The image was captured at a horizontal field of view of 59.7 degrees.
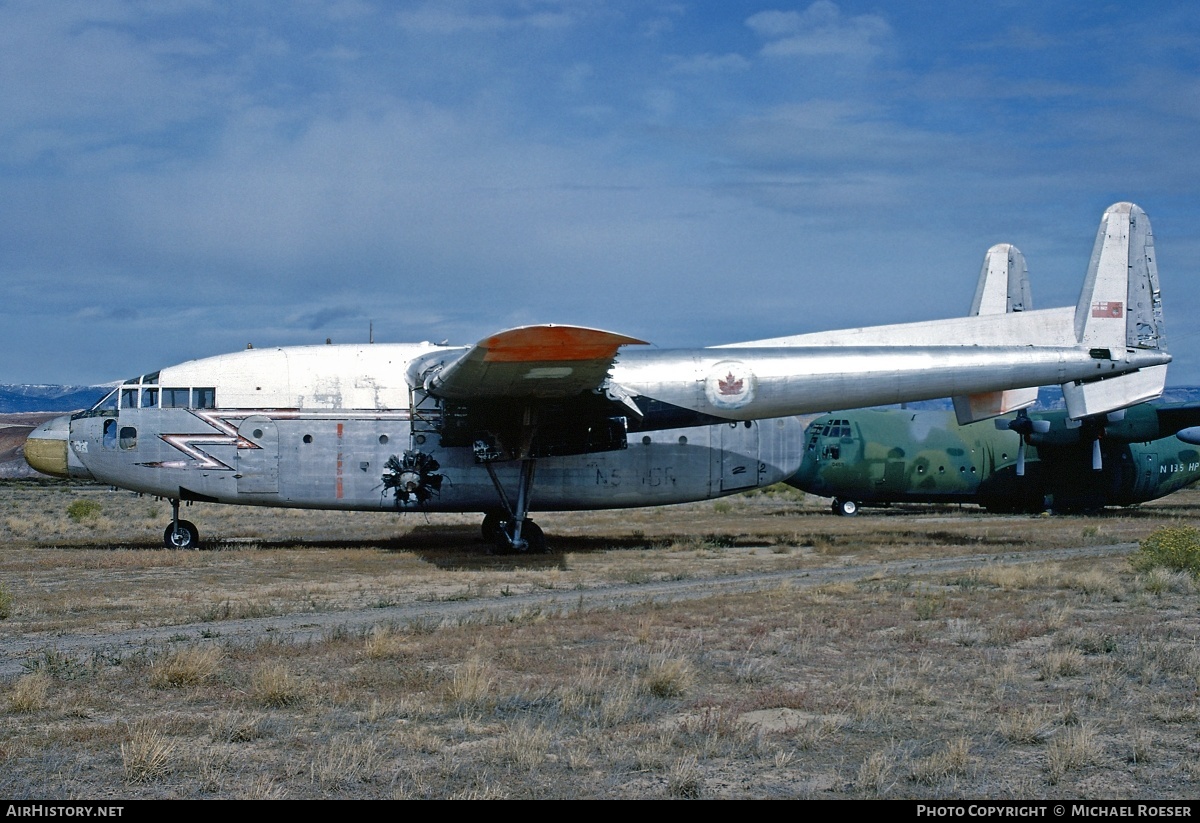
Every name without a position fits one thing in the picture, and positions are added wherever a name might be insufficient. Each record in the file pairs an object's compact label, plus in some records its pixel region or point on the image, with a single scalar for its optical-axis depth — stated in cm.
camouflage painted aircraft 3591
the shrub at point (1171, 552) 1820
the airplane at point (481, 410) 2220
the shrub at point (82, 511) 3669
